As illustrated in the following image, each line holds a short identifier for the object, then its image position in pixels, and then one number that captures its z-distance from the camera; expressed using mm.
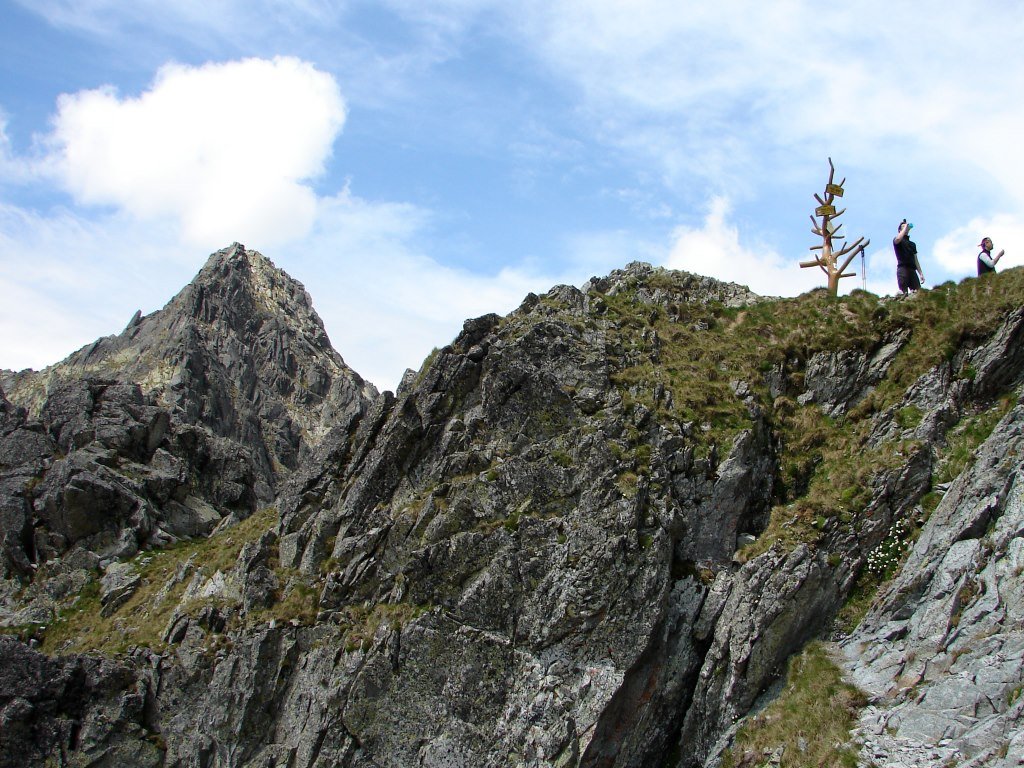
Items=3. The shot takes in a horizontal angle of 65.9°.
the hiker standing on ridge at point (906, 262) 31375
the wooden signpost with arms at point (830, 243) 35312
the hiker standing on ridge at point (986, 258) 29328
